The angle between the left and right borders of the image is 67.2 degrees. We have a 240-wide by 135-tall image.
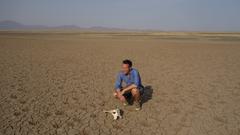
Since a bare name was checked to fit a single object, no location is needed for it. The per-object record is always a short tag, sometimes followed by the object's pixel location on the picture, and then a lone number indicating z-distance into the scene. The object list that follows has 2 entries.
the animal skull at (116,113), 3.63
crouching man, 3.81
